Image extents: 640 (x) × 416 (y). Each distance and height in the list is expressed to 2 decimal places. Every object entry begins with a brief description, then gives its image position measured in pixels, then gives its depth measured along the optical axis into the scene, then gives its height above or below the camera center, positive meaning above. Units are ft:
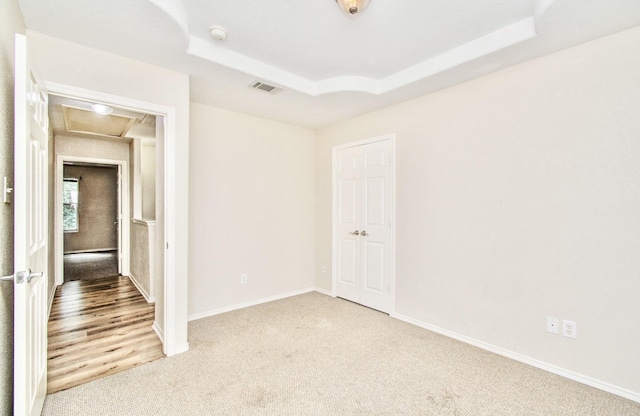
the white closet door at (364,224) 11.76 -0.74
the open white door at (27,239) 4.35 -0.55
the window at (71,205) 27.27 +0.03
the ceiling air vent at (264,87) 9.57 +3.89
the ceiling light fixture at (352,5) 5.90 +3.99
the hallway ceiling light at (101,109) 8.54 +2.88
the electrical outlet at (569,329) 7.34 -3.02
